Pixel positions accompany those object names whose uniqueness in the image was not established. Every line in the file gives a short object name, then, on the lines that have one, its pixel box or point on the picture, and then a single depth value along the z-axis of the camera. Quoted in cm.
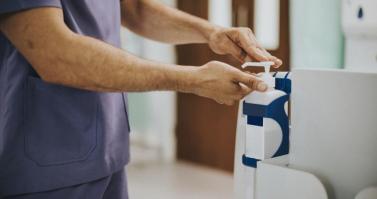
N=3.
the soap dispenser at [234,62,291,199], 87
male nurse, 94
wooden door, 323
